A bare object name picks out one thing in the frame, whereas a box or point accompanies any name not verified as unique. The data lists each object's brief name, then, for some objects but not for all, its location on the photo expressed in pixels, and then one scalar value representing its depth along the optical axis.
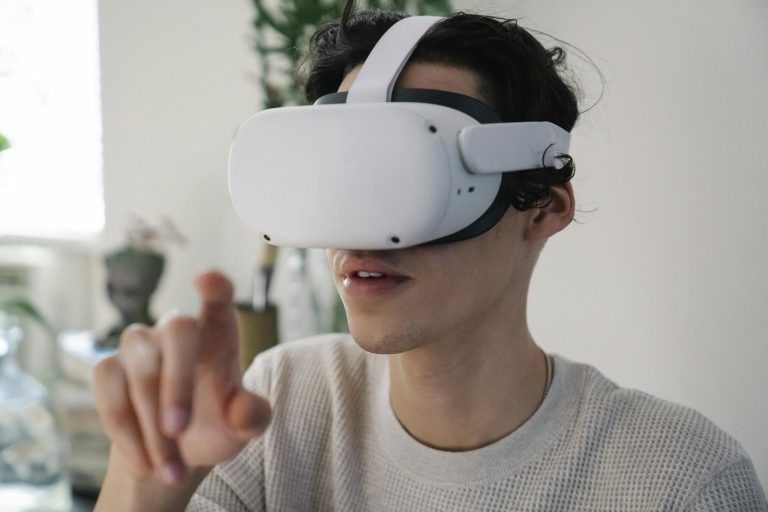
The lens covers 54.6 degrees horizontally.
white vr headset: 0.67
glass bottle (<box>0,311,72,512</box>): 1.21
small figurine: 1.74
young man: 0.78
